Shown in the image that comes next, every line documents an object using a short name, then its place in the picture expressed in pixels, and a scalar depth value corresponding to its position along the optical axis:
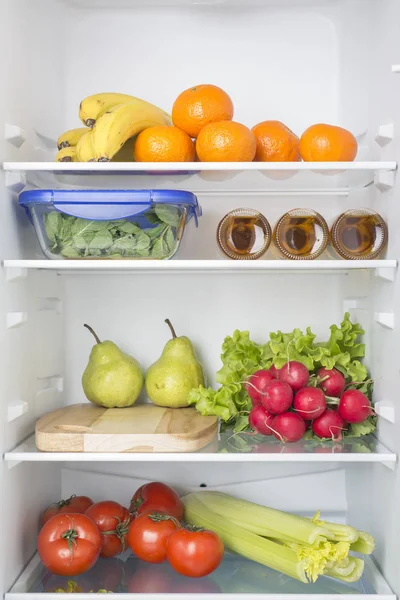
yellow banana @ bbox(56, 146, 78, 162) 1.63
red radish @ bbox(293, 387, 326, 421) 1.57
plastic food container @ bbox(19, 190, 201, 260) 1.53
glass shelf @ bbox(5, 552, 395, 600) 1.49
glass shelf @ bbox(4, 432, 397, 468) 1.47
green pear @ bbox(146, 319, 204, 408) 1.80
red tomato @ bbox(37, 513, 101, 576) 1.53
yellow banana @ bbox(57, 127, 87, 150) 1.71
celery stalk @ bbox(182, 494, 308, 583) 1.55
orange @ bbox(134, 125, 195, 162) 1.57
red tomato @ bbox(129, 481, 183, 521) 1.73
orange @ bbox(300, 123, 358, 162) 1.57
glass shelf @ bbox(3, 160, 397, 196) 1.49
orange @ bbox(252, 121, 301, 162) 1.64
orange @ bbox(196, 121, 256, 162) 1.53
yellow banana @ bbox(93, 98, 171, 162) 1.55
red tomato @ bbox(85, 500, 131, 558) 1.69
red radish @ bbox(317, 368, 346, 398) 1.67
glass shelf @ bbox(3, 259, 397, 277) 1.49
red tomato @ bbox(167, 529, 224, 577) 1.50
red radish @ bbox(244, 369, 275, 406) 1.63
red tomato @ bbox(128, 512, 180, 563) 1.58
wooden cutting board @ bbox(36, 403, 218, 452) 1.52
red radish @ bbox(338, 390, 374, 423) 1.61
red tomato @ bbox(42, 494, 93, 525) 1.74
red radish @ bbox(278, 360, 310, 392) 1.60
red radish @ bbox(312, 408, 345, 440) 1.59
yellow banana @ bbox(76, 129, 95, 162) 1.56
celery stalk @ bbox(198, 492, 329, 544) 1.55
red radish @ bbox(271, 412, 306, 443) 1.56
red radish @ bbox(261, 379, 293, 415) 1.56
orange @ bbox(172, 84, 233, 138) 1.60
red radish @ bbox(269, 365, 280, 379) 1.66
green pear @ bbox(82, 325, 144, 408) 1.80
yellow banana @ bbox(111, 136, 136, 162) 1.71
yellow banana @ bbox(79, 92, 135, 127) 1.65
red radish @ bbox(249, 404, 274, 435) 1.60
